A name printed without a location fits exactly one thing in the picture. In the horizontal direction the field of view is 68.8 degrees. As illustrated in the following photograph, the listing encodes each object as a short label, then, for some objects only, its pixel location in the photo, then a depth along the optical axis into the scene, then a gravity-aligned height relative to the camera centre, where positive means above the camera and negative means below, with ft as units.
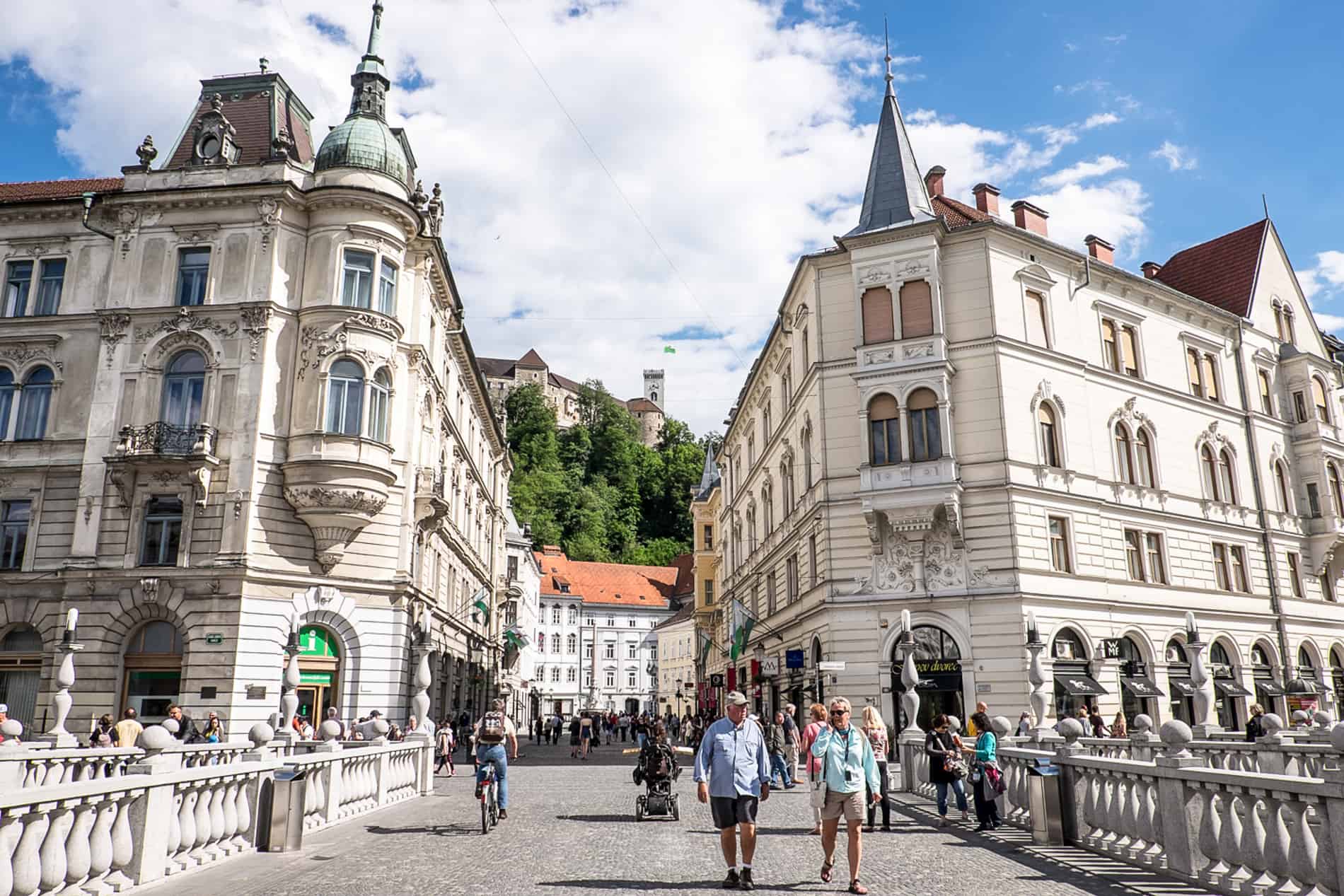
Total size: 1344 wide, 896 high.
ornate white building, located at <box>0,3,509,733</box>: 85.71 +23.98
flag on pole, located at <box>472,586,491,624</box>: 132.98 +11.95
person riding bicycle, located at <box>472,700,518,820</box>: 45.16 -2.56
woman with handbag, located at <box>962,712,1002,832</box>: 44.34 -4.02
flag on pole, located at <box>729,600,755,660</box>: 115.70 +7.09
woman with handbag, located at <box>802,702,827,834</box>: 35.40 -2.90
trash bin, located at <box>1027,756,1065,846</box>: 39.75 -4.70
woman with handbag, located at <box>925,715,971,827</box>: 48.01 -3.69
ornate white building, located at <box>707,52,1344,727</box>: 91.81 +21.88
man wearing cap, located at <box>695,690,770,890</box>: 29.94 -2.65
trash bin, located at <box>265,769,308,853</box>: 36.42 -4.34
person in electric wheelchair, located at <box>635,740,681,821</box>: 48.67 -4.58
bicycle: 44.47 -4.74
